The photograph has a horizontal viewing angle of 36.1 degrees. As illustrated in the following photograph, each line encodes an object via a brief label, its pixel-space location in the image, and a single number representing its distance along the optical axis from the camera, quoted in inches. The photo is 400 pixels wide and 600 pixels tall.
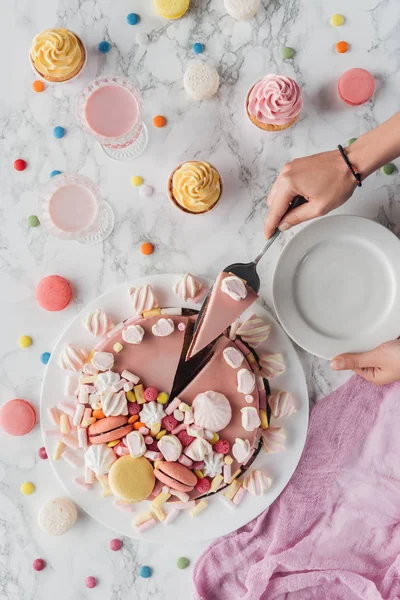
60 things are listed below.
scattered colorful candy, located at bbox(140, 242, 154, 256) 73.3
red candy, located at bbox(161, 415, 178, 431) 66.9
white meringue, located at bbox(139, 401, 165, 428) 66.4
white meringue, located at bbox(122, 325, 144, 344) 66.2
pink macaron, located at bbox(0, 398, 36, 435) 73.5
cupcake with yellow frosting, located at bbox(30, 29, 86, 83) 68.8
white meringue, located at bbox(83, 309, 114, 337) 70.3
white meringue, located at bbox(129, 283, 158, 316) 70.2
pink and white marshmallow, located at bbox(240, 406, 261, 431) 66.0
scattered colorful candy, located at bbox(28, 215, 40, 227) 73.8
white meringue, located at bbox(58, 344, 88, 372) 70.4
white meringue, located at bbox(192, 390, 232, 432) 65.1
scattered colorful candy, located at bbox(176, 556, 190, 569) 75.1
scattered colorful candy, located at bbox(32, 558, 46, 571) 75.6
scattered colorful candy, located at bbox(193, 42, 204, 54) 72.9
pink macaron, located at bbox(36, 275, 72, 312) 72.9
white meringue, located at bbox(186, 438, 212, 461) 65.7
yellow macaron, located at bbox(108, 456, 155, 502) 66.2
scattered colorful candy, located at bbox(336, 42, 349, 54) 72.9
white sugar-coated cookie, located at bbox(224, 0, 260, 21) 71.6
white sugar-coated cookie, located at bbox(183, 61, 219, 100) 71.2
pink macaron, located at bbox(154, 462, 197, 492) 65.5
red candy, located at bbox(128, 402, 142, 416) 66.8
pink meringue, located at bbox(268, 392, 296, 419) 70.2
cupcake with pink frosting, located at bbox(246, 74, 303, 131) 67.6
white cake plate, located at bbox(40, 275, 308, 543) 71.3
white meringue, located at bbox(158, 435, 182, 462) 66.1
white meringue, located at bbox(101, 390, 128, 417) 66.1
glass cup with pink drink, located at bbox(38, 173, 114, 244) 71.2
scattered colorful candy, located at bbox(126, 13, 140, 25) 72.8
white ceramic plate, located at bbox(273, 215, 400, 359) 70.2
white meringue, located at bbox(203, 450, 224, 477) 66.4
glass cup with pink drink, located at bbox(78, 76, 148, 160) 69.4
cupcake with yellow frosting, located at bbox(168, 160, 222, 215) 67.9
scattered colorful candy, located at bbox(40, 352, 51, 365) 74.4
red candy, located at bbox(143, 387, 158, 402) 66.3
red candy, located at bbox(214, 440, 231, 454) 66.6
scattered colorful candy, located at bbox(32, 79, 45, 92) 73.3
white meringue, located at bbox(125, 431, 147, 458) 65.9
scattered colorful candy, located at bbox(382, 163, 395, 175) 73.2
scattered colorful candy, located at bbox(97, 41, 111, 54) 73.3
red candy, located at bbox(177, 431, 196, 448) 66.9
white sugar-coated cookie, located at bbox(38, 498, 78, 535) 74.3
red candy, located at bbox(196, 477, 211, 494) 67.2
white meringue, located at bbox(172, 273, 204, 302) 70.1
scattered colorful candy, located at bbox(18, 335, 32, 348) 74.4
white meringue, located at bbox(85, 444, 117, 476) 66.8
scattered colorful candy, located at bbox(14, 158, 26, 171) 73.5
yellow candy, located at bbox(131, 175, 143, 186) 73.0
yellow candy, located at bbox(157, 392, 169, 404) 66.9
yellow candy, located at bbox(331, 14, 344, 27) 72.9
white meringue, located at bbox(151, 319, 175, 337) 66.0
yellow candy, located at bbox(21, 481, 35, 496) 75.2
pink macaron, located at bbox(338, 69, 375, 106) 71.9
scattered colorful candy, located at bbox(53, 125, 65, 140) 73.2
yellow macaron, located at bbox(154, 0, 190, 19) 71.6
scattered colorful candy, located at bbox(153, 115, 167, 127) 72.9
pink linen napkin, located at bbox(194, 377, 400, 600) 72.4
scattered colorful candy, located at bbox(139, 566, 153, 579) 75.4
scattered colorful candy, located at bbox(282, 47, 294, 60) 73.0
